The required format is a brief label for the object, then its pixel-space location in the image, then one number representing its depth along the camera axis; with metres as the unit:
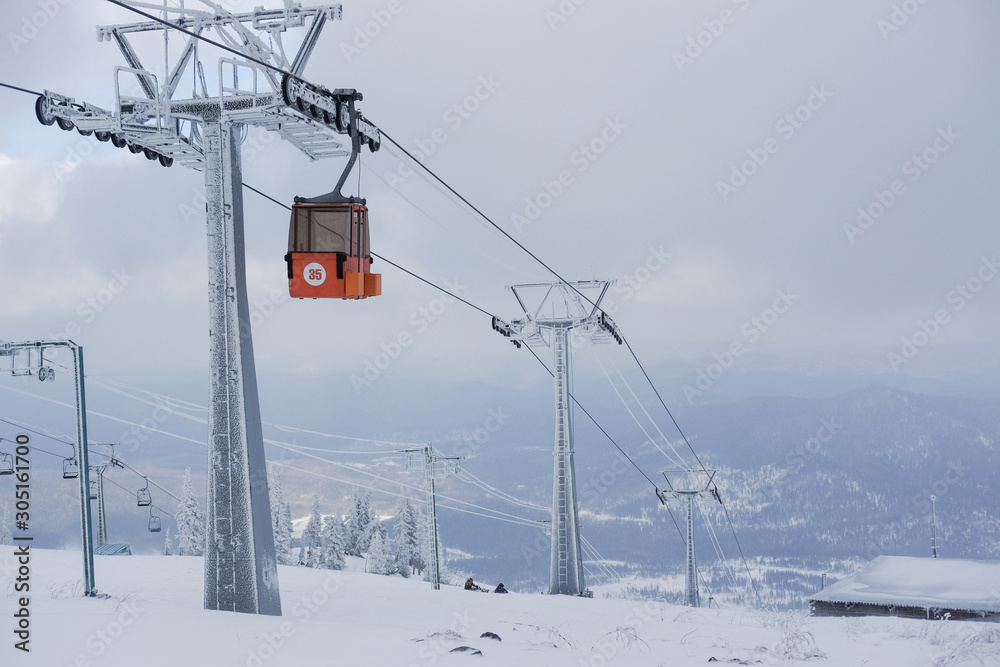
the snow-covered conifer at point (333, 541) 79.75
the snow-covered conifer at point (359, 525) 88.56
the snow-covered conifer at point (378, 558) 76.75
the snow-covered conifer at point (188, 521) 73.81
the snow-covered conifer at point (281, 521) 73.00
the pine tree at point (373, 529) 87.69
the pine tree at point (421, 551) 84.69
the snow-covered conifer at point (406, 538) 82.44
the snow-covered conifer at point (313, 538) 81.21
